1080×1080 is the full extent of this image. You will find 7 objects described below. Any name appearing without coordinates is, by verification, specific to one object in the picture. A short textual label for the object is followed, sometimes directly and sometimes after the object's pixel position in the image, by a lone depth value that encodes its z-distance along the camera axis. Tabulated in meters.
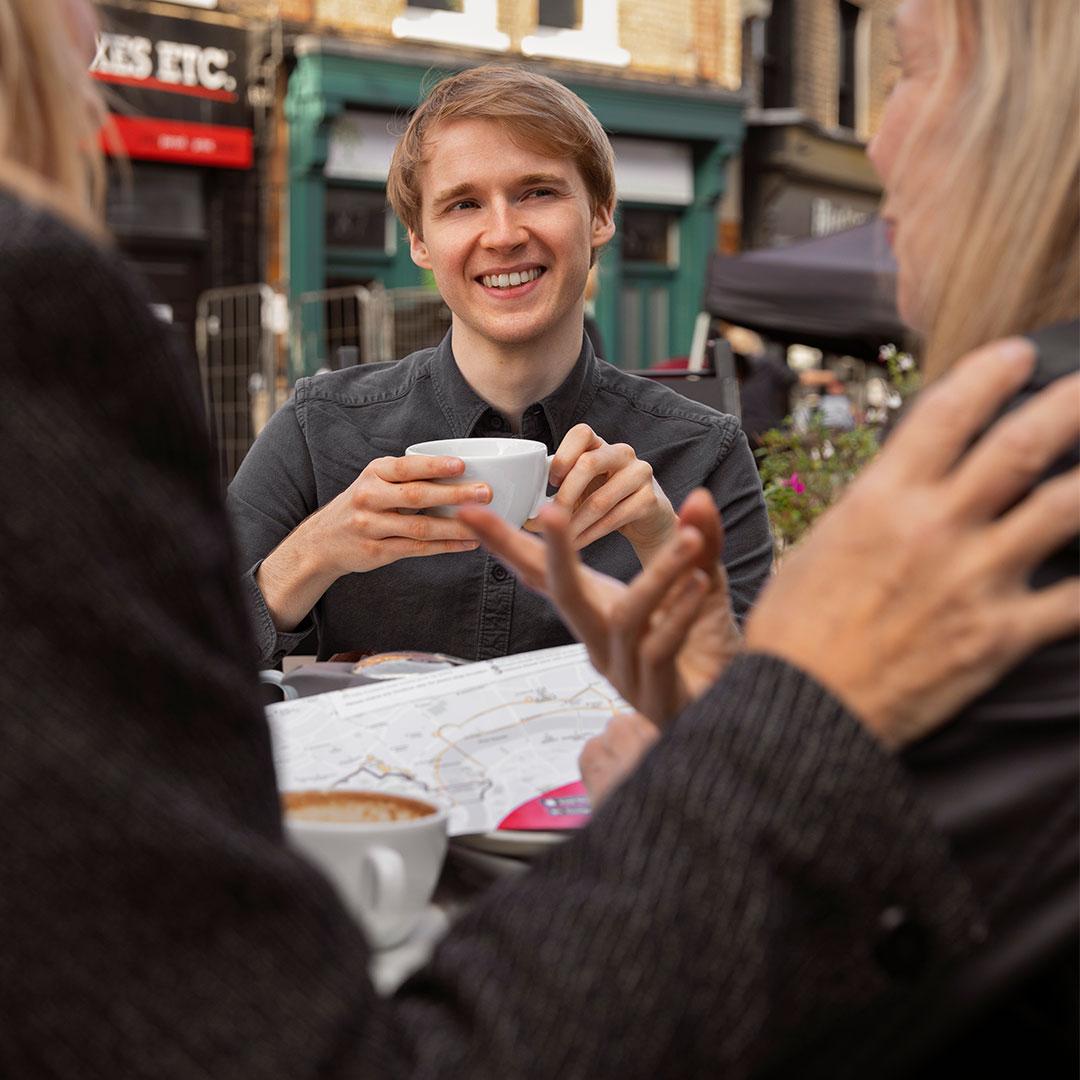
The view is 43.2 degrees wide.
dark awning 7.34
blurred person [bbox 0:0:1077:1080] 0.63
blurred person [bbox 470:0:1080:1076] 0.75
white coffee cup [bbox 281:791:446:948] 0.93
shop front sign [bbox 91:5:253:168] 9.85
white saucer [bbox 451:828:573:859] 1.07
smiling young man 2.26
